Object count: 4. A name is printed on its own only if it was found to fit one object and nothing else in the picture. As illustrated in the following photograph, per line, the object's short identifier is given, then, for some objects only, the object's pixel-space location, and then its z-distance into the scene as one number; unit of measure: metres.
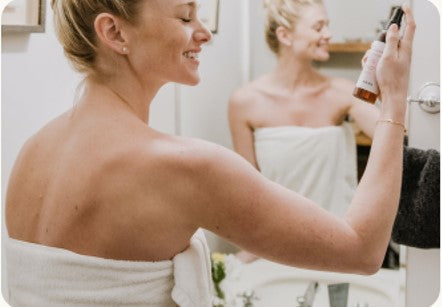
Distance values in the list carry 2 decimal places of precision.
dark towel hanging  1.03
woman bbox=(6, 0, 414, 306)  0.68
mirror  1.06
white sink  1.12
